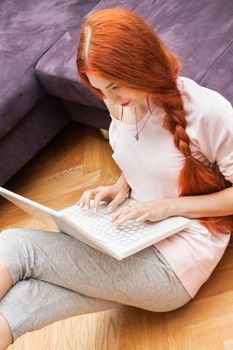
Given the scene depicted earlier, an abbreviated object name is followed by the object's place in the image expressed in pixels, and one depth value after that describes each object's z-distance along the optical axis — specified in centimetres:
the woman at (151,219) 226
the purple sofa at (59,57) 276
